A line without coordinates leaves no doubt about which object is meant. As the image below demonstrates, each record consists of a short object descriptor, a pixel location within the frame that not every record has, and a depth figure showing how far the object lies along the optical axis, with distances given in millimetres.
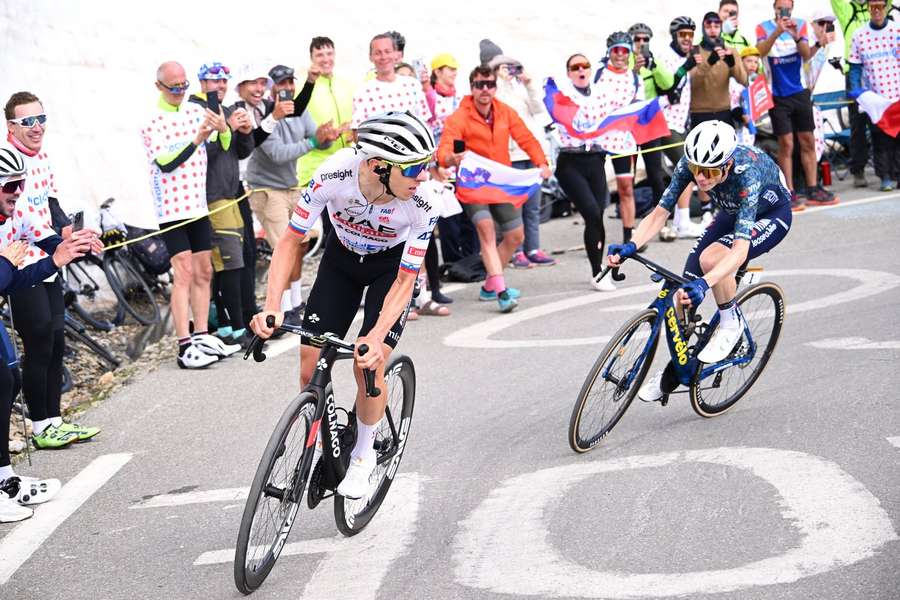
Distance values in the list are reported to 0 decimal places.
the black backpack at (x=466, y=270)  25187
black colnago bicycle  9914
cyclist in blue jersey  13750
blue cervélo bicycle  13391
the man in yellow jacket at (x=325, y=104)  22500
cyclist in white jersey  10789
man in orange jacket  21961
